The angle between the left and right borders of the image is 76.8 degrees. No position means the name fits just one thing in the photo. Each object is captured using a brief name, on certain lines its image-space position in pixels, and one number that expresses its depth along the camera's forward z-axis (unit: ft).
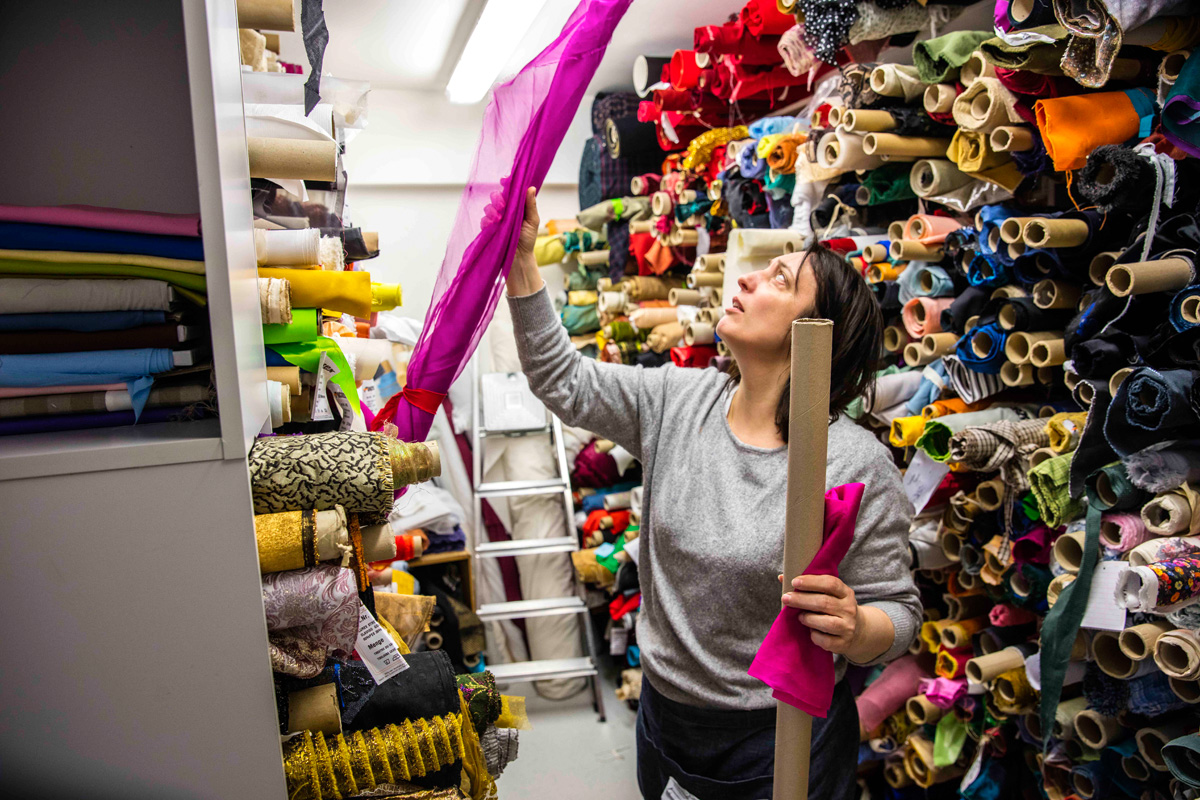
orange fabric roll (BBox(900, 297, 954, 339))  5.35
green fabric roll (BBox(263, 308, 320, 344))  2.89
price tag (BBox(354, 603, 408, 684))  2.48
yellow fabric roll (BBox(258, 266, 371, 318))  2.94
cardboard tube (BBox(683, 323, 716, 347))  7.92
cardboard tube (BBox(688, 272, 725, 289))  7.70
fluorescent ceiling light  8.34
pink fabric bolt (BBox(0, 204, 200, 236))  2.02
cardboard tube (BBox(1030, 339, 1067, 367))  4.48
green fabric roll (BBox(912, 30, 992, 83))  4.75
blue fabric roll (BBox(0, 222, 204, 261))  2.02
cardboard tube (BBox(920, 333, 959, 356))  5.23
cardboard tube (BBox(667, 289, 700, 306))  8.68
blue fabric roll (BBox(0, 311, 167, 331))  2.08
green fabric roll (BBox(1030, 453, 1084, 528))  4.25
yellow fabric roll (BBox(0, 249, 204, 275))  2.02
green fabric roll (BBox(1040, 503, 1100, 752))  4.00
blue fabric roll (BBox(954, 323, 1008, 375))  4.82
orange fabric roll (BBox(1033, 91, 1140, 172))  4.02
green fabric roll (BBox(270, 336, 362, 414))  2.95
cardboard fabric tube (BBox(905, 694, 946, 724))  5.62
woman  3.81
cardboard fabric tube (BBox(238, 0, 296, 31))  3.07
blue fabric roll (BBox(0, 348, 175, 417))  2.08
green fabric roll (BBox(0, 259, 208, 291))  2.04
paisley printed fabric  2.25
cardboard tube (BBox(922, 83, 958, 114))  4.84
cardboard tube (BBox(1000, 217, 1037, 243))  4.43
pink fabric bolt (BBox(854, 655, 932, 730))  5.95
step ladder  9.46
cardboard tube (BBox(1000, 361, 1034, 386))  4.77
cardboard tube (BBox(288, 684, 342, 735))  2.38
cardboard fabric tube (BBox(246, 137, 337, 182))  2.76
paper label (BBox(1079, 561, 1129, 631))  3.75
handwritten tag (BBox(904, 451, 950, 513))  5.14
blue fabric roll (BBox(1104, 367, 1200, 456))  3.54
